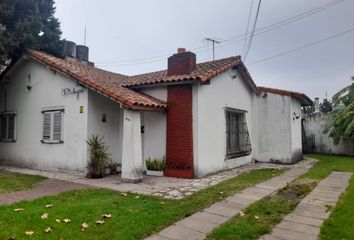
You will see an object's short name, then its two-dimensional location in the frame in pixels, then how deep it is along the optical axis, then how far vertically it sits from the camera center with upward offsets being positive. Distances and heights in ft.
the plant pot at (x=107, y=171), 38.96 -3.89
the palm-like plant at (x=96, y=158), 36.96 -2.06
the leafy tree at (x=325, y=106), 139.76 +16.69
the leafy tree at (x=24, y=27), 44.09 +18.20
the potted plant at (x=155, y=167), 38.63 -3.31
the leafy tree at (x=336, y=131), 61.96 +2.13
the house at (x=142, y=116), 37.11 +3.51
